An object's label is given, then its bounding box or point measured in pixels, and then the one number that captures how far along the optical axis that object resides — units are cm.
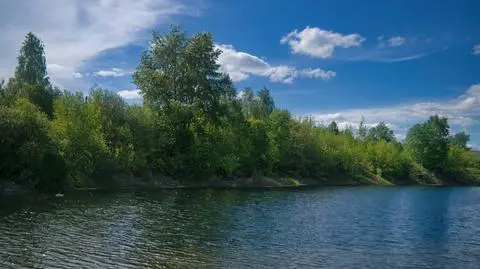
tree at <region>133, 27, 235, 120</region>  9650
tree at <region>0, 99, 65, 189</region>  5909
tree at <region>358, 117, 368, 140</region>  19175
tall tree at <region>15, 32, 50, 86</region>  12075
